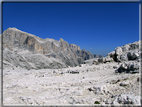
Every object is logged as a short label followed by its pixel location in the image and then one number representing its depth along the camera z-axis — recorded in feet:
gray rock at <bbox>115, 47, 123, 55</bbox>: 104.45
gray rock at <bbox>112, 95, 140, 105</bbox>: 27.91
